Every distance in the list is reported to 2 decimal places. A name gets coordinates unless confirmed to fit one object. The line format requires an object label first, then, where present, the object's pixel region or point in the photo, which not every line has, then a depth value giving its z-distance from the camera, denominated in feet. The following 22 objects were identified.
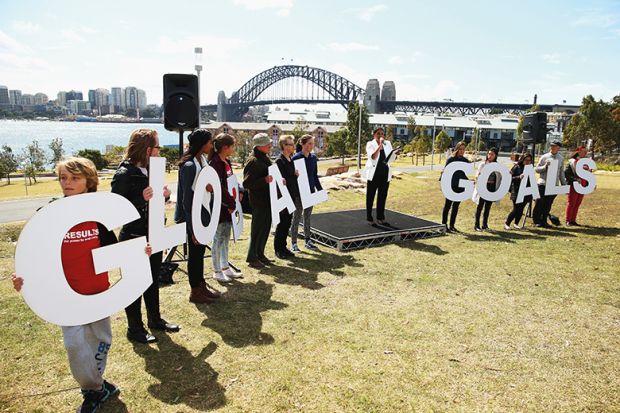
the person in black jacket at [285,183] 22.22
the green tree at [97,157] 171.05
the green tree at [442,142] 188.47
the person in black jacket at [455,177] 28.81
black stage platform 25.07
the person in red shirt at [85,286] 9.45
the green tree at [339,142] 172.86
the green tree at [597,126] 152.56
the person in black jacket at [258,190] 20.58
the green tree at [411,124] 252.21
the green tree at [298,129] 223.98
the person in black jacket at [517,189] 30.53
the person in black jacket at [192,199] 15.84
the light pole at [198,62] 27.78
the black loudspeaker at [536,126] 35.17
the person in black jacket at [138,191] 12.26
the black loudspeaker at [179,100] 21.36
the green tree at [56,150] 222.28
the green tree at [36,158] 169.28
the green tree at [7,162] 169.88
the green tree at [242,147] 224.68
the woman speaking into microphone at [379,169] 26.86
